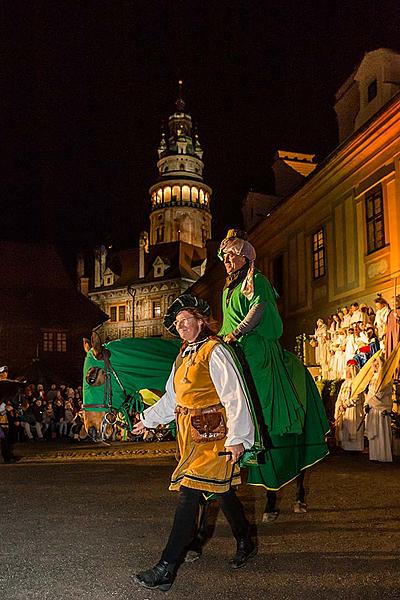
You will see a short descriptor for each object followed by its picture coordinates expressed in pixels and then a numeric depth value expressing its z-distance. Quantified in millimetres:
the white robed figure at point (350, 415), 14164
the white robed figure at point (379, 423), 12484
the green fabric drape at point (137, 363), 6273
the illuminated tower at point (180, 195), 82625
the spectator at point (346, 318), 17531
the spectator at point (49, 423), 23375
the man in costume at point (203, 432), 4594
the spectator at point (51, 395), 25562
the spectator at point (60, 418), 23750
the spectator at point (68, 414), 23641
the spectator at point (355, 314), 16938
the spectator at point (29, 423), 22781
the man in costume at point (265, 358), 5988
